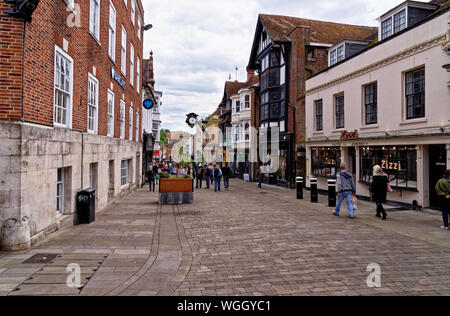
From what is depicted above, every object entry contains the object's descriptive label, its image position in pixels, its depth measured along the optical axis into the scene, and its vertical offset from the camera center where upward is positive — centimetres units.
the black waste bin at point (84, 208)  907 -146
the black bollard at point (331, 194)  1309 -148
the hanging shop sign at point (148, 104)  2341 +419
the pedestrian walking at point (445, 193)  857 -94
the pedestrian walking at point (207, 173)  2281 -110
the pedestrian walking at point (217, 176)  2027 -114
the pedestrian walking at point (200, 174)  2390 -120
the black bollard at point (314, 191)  1466 -153
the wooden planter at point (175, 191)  1338 -143
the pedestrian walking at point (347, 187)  1037 -94
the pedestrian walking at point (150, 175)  2020 -109
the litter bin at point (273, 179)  2713 -177
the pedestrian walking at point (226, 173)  2120 -99
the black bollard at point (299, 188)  1617 -152
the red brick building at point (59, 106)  619 +137
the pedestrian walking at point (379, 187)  1025 -92
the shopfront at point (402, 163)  1157 -18
